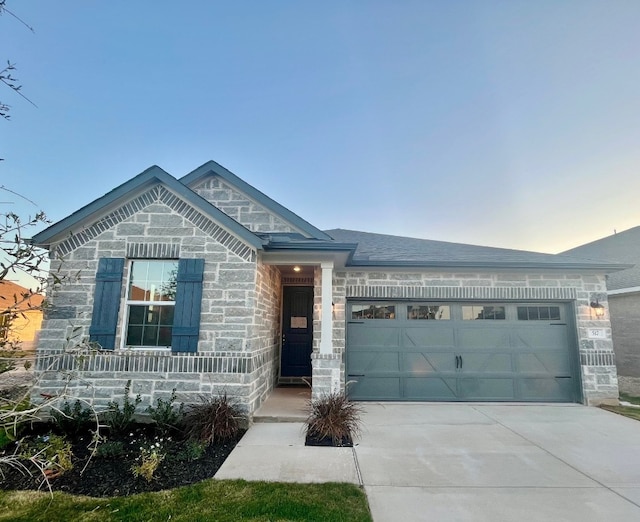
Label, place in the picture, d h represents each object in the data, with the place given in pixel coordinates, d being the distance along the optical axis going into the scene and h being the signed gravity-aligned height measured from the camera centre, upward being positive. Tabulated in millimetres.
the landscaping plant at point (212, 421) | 4906 -1528
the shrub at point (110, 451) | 4309 -1704
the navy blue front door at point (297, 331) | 9273 -262
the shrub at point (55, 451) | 3820 -1657
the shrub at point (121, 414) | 5085 -1482
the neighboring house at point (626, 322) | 9641 +172
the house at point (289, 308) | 5730 +278
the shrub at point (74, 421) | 5137 -1603
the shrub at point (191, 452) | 4281 -1722
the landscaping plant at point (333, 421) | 4965 -1500
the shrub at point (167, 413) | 5148 -1482
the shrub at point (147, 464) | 3721 -1676
